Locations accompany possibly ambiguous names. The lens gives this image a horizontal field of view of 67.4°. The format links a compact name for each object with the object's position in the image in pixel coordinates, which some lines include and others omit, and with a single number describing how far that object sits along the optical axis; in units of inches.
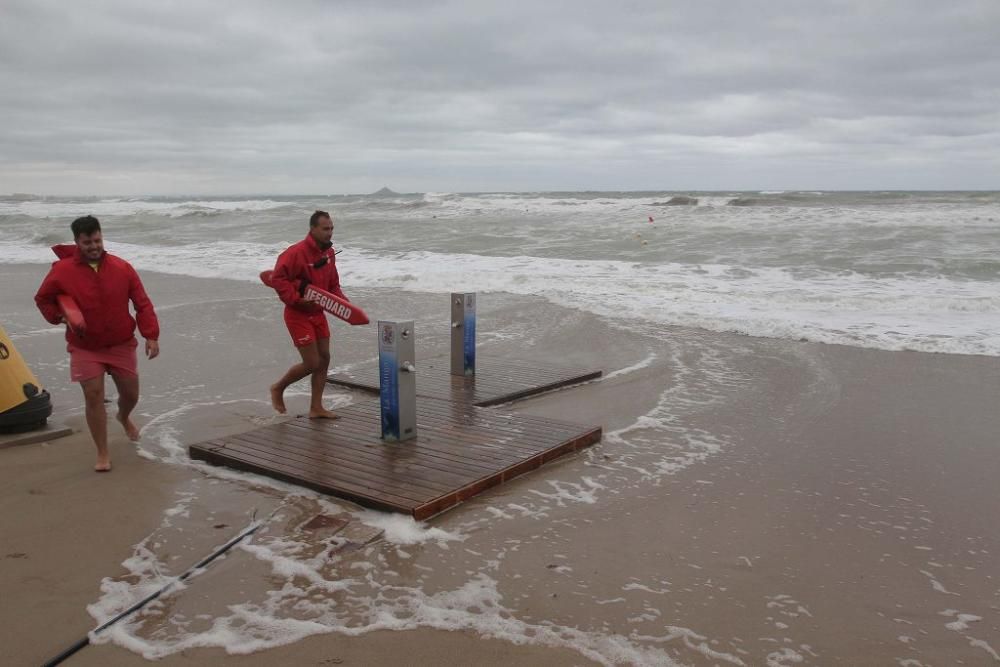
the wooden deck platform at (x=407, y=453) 179.3
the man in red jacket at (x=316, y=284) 224.2
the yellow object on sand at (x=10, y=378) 216.7
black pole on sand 115.3
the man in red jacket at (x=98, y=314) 188.1
